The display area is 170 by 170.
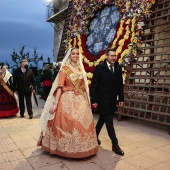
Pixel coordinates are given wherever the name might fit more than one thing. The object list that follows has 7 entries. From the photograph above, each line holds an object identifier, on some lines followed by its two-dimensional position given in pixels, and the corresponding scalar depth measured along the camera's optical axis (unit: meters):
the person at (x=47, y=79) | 8.69
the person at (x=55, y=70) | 8.86
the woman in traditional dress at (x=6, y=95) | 6.63
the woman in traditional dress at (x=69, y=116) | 3.31
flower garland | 5.75
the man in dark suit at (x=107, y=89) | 3.65
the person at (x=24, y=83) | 6.50
